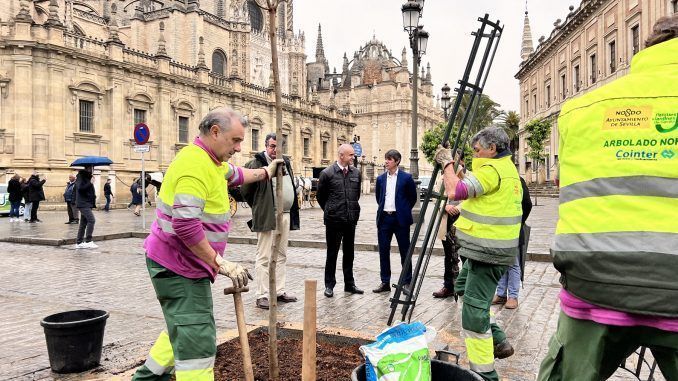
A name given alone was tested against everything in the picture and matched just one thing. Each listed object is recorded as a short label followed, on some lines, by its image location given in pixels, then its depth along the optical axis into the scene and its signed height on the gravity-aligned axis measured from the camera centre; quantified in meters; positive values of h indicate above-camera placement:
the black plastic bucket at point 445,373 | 2.59 -1.05
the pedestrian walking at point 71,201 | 16.80 -0.44
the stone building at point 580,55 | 27.78 +9.36
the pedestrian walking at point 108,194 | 25.16 -0.31
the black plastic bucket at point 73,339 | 3.88 -1.24
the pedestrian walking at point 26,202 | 18.41 -0.50
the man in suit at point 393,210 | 7.12 -0.35
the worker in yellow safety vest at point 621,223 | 1.82 -0.15
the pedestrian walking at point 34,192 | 18.00 -0.11
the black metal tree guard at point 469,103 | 3.62 +0.68
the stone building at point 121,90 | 23.95 +6.27
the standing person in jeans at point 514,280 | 6.18 -1.23
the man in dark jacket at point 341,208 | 6.96 -0.31
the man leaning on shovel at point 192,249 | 2.69 -0.36
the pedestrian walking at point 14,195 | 18.72 -0.22
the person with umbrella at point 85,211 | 11.64 -0.54
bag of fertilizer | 2.51 -0.89
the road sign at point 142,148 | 15.70 +1.33
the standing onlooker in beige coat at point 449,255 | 6.77 -1.00
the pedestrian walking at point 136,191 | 25.16 -0.14
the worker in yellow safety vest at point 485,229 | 3.60 -0.35
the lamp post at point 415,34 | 13.45 +4.44
